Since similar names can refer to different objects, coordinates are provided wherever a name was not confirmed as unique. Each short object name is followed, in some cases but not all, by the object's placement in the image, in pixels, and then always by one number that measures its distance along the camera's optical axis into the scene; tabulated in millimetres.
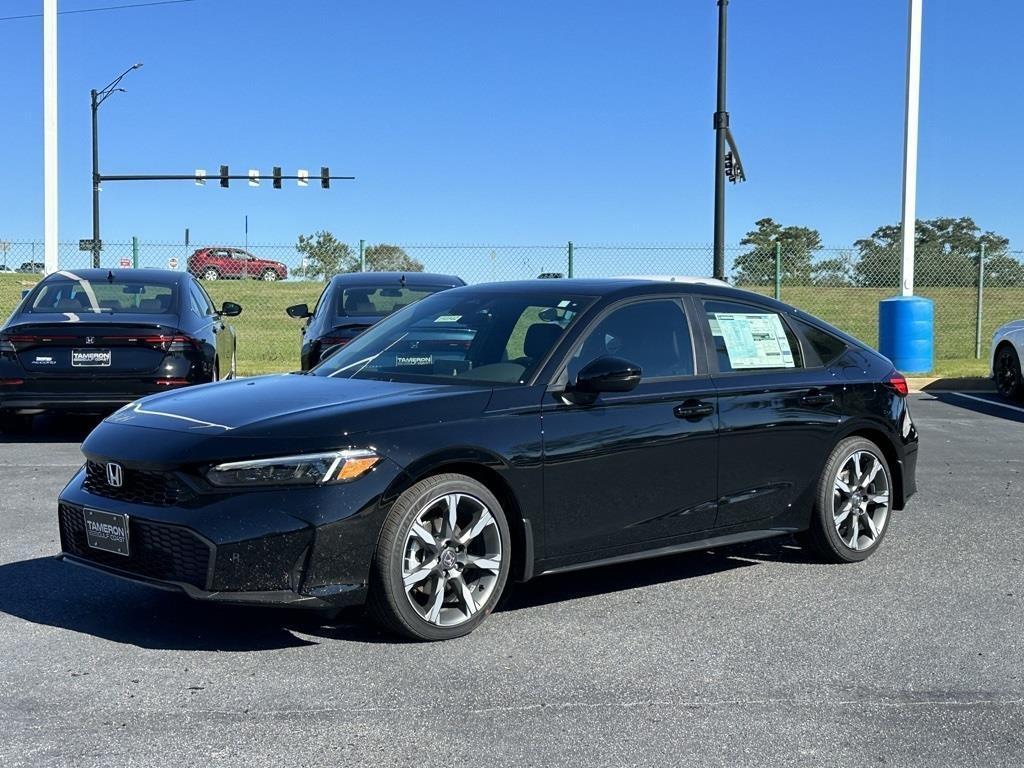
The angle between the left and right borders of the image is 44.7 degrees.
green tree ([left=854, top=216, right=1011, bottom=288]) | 22422
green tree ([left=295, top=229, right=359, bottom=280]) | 23328
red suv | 27906
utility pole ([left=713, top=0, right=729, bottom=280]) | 18984
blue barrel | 17094
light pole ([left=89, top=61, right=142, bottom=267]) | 36281
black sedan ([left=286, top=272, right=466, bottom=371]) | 11531
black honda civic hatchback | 4613
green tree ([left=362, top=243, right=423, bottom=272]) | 22562
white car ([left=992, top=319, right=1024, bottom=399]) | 14469
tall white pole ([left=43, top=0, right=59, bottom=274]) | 17750
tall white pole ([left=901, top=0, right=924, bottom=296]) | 17484
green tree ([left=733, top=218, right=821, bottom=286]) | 21719
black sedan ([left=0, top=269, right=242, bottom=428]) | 10164
